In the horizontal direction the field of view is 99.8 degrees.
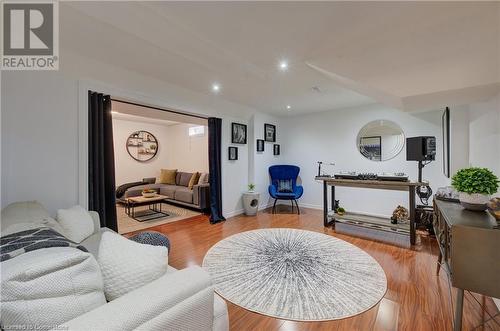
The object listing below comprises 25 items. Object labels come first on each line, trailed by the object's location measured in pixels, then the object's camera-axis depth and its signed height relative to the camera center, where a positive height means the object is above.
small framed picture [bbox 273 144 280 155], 5.36 +0.42
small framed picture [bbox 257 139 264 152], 4.83 +0.47
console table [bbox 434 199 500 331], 1.22 -0.55
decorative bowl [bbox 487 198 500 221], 1.34 -0.30
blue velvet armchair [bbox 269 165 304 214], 5.01 -0.28
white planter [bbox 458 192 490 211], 1.51 -0.27
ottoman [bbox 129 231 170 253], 1.87 -0.66
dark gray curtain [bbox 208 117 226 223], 3.97 +0.01
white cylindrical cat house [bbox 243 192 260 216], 4.45 -0.79
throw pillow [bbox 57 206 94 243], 1.83 -0.52
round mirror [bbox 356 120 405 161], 4.06 +0.50
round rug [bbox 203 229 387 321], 1.67 -1.09
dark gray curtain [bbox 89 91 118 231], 2.46 +0.06
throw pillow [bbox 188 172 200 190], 5.25 -0.36
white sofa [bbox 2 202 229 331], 0.71 -0.53
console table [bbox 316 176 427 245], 2.87 -0.31
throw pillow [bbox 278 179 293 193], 5.01 -0.48
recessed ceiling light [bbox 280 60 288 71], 2.44 +1.20
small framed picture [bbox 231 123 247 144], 4.36 +0.69
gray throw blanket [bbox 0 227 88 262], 0.86 -0.34
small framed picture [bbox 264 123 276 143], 5.06 +0.81
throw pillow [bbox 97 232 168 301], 0.94 -0.47
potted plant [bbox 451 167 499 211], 1.47 -0.16
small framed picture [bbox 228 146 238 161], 4.30 +0.26
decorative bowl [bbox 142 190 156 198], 4.60 -0.61
